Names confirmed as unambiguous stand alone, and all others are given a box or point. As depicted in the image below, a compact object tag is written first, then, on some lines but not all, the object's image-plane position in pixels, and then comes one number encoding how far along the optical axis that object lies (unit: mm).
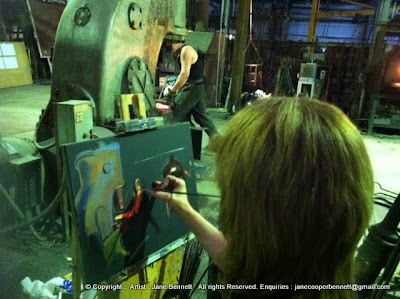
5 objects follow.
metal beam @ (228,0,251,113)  7267
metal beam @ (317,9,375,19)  8562
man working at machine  4270
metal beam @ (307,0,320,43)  9156
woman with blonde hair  863
